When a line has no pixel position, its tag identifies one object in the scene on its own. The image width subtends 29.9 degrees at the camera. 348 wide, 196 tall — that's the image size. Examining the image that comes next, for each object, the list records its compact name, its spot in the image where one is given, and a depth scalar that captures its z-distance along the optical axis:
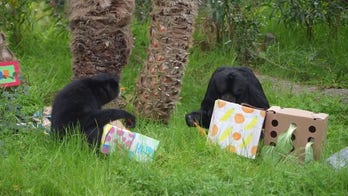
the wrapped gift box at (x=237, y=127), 4.98
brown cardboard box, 4.91
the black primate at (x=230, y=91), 5.34
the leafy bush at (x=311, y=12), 8.69
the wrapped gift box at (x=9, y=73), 6.03
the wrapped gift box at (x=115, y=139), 4.64
